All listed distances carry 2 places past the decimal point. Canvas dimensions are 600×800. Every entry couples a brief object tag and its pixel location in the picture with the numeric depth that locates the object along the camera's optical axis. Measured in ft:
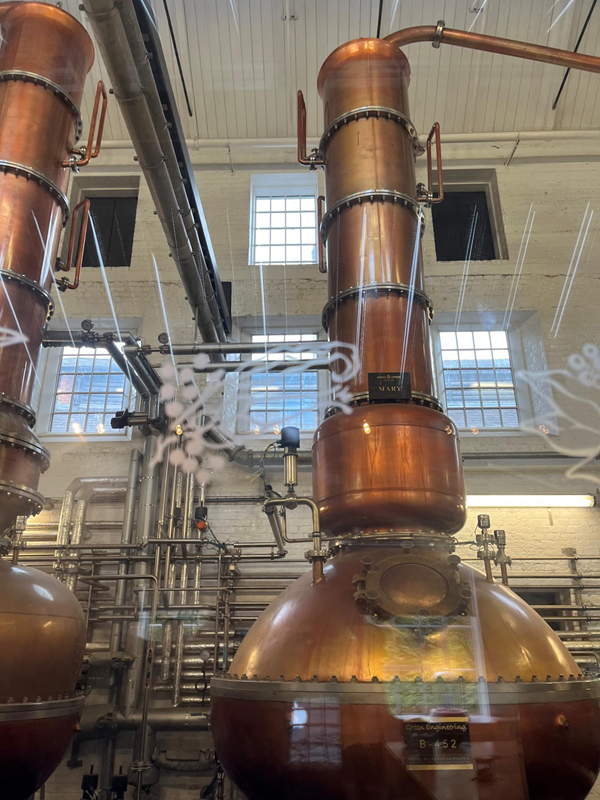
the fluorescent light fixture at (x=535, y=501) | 20.99
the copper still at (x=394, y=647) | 7.20
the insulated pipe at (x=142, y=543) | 17.89
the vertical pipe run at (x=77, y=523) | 19.60
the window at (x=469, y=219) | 26.50
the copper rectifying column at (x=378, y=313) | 9.65
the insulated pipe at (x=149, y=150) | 12.72
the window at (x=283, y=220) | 26.48
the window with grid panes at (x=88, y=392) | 23.35
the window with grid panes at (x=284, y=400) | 22.79
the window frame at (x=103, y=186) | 27.99
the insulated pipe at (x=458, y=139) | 27.50
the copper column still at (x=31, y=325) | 10.05
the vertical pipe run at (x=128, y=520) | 18.63
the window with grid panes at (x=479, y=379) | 23.31
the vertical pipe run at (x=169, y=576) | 18.24
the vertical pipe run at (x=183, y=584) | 17.74
